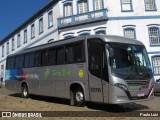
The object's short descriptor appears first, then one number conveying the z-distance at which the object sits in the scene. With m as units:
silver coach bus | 10.54
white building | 26.58
